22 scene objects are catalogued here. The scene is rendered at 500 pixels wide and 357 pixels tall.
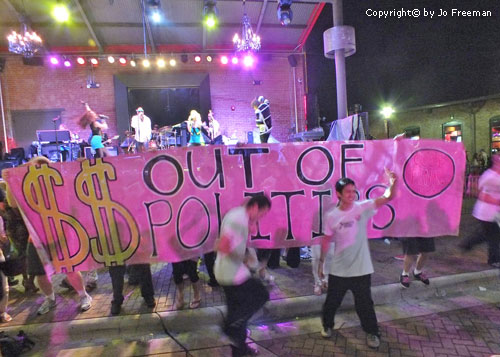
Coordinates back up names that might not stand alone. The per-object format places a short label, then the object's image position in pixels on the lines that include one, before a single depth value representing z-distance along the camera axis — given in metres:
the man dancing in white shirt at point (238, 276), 3.05
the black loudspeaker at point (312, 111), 14.32
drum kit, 13.58
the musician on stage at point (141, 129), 12.41
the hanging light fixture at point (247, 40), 11.98
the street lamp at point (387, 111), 21.86
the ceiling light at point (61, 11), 9.74
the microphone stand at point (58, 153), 11.88
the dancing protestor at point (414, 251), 4.67
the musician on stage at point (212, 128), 13.49
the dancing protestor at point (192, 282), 4.36
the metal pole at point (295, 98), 15.71
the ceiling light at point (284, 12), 9.10
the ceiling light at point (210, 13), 10.33
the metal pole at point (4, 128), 13.66
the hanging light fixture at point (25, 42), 11.05
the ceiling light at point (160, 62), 14.48
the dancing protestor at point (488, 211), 4.62
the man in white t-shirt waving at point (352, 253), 3.40
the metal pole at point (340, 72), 7.49
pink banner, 4.24
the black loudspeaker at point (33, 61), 13.75
